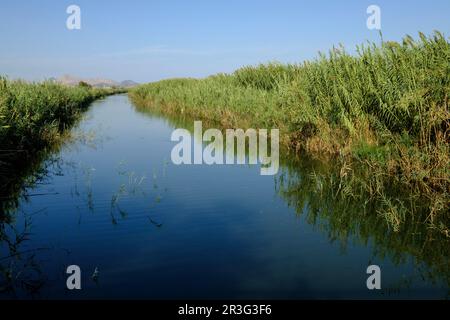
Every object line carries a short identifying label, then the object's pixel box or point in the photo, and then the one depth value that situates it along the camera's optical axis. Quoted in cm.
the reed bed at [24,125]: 906
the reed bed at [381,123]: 721
